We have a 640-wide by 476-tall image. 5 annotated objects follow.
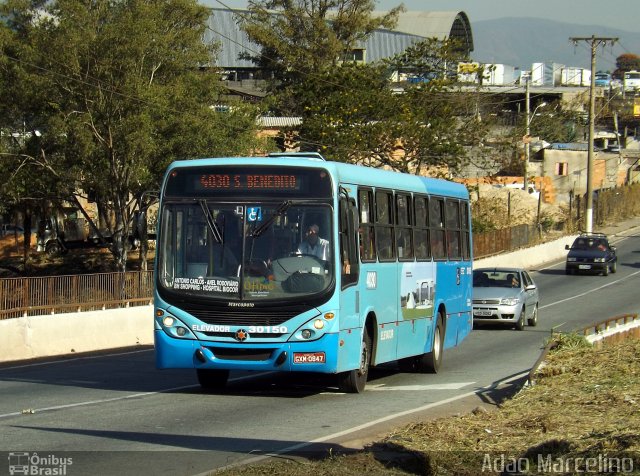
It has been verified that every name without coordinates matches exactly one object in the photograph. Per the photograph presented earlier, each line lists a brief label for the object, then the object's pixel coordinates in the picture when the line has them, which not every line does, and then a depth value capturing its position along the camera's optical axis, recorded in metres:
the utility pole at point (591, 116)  58.69
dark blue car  49.69
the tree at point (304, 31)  73.69
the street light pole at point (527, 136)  55.61
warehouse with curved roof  99.81
